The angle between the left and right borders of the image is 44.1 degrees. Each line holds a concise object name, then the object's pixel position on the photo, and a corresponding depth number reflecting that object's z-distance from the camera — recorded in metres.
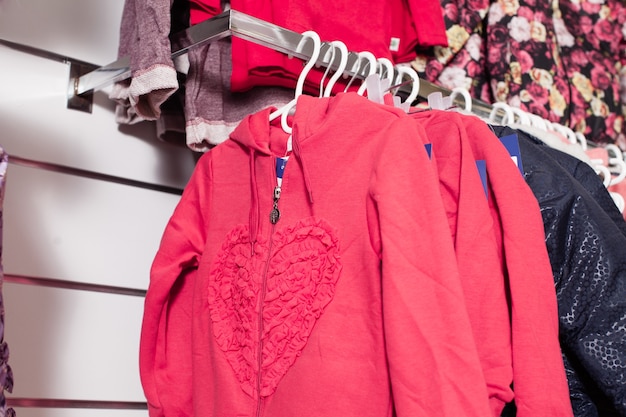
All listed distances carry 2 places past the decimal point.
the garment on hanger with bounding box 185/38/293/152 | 1.46
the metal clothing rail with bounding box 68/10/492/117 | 1.24
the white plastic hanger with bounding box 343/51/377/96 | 1.42
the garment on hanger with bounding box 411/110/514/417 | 1.11
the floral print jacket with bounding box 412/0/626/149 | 1.94
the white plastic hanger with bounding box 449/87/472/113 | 1.57
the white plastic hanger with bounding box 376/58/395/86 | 1.46
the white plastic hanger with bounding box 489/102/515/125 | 1.60
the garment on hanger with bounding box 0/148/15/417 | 0.98
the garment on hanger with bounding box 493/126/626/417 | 1.18
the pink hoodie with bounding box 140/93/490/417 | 1.05
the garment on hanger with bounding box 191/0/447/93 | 1.44
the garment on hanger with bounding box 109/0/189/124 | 1.30
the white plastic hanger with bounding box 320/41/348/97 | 1.35
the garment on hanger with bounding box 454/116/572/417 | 1.08
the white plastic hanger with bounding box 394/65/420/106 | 1.44
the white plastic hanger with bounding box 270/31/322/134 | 1.32
